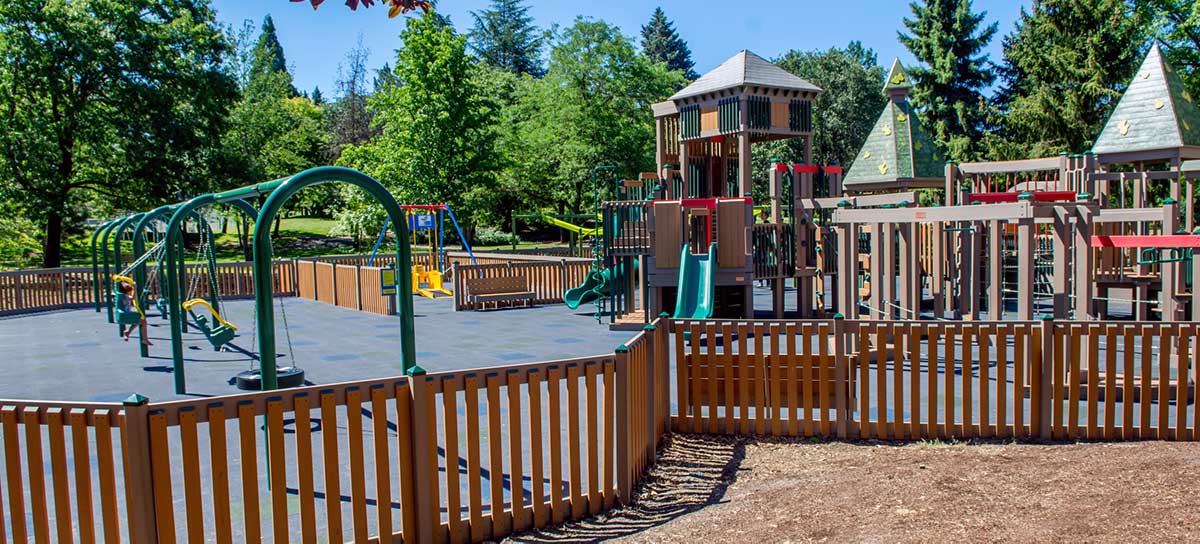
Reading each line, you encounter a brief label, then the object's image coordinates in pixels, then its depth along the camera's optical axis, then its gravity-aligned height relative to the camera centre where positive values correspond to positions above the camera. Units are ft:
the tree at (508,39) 281.33 +65.22
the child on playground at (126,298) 49.03 -2.62
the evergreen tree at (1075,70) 109.91 +19.32
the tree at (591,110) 142.82 +20.98
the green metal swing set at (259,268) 25.63 -0.74
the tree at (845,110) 177.88 +24.22
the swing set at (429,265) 74.19 -2.11
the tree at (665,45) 272.31 +59.35
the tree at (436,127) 123.34 +16.39
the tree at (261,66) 181.30 +41.64
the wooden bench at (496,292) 67.05 -4.11
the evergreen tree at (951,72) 136.56 +24.10
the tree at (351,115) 211.61 +34.43
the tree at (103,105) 98.89 +18.34
